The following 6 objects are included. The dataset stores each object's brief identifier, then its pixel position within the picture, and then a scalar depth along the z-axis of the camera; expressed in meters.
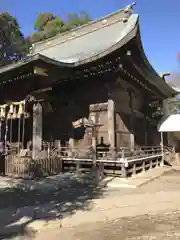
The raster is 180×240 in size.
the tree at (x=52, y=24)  38.72
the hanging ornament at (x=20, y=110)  10.32
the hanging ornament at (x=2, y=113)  11.15
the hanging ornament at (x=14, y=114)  10.65
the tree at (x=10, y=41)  28.66
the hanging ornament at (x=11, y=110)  10.68
